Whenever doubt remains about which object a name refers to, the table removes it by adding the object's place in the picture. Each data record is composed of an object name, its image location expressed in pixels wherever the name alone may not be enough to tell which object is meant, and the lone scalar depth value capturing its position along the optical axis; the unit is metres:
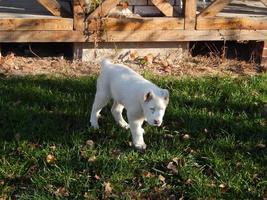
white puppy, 4.59
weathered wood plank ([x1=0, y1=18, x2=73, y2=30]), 7.05
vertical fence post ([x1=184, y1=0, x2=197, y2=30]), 7.39
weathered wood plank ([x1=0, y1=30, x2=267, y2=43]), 7.14
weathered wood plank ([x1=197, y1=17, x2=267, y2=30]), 7.54
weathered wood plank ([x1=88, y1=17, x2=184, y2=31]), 7.26
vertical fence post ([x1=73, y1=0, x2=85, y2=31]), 7.16
